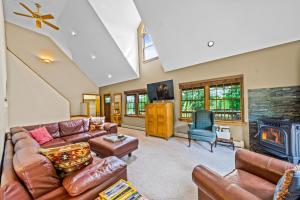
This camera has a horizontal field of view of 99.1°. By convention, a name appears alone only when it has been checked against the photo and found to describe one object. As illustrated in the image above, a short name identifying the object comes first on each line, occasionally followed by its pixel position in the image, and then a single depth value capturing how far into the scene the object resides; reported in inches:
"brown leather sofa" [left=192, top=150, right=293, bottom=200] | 39.1
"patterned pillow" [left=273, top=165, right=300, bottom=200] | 30.1
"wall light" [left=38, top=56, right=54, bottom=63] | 245.3
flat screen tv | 190.2
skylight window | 213.0
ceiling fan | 144.0
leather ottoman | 101.8
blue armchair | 129.6
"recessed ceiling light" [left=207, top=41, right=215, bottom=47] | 137.0
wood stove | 92.9
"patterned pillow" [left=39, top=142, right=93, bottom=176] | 47.2
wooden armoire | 175.8
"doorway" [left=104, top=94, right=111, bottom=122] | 312.2
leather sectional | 36.9
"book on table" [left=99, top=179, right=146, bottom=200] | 43.6
